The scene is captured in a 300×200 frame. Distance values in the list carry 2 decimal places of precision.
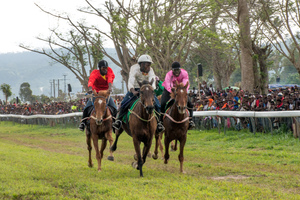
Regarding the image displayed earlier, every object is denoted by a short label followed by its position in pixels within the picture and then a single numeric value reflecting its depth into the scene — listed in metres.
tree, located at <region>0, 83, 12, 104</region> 67.95
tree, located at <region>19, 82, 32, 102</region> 126.81
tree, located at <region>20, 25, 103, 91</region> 38.74
